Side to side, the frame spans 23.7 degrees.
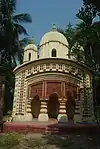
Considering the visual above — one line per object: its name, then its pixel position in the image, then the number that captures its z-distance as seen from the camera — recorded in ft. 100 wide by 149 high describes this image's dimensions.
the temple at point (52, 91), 58.39
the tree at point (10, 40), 70.95
